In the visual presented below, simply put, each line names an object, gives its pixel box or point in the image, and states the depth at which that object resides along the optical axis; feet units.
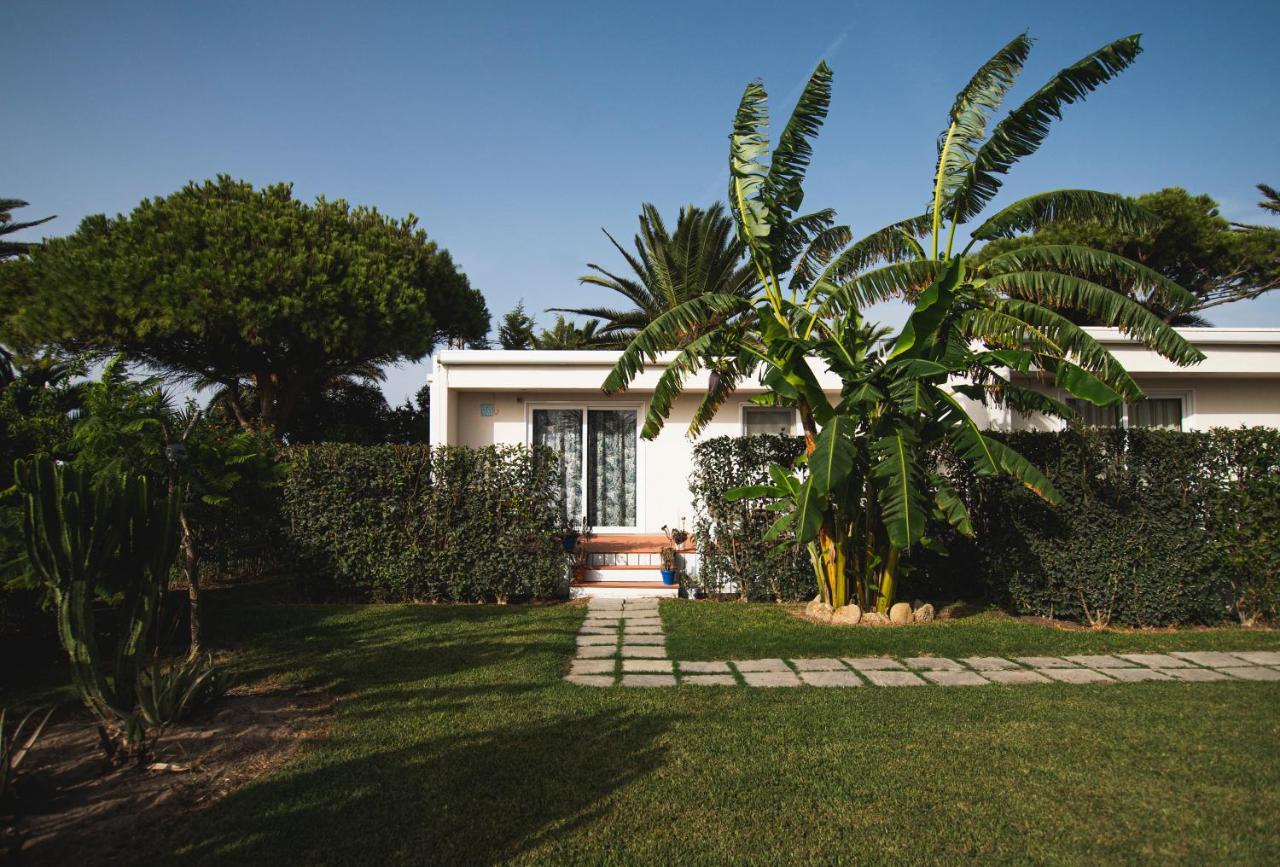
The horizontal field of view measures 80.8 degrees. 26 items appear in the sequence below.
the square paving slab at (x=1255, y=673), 20.66
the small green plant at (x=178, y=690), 15.19
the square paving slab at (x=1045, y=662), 22.08
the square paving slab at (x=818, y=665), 21.70
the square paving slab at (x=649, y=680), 20.20
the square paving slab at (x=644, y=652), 23.32
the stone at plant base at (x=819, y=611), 28.09
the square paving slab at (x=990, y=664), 21.80
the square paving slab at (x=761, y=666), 21.66
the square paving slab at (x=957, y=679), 20.25
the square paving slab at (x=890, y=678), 20.22
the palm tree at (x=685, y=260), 69.15
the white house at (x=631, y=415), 35.60
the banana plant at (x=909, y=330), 24.14
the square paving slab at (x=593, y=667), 21.56
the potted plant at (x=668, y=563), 34.94
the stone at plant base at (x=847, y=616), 27.45
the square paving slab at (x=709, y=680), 20.07
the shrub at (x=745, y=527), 32.32
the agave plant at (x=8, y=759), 11.94
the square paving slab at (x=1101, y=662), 22.06
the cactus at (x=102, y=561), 14.32
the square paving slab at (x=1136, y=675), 20.70
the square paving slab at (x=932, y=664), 21.81
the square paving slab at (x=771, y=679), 20.21
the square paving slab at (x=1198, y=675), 20.68
